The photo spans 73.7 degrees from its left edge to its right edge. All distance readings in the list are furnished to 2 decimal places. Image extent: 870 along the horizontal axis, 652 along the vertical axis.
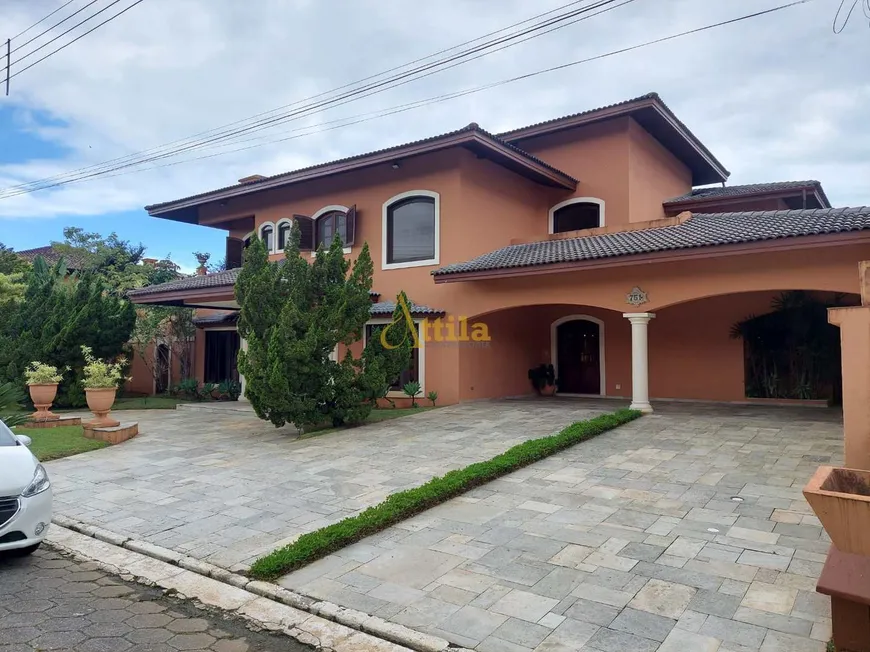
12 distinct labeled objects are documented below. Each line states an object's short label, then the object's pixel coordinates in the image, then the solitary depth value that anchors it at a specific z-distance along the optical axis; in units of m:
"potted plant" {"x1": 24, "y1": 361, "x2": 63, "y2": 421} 11.38
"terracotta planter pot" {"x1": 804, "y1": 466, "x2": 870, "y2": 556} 2.69
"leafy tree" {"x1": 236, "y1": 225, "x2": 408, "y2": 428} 9.70
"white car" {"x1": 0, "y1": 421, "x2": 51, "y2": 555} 4.32
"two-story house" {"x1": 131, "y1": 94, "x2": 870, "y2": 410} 10.83
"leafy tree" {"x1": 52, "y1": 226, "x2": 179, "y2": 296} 22.98
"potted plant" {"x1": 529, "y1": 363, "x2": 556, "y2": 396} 15.45
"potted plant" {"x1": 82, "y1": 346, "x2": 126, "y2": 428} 10.36
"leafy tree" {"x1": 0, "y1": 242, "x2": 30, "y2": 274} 22.75
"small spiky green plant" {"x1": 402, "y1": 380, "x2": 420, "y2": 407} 13.38
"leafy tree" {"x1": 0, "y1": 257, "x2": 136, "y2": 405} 15.15
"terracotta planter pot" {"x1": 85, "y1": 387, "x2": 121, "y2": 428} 10.34
